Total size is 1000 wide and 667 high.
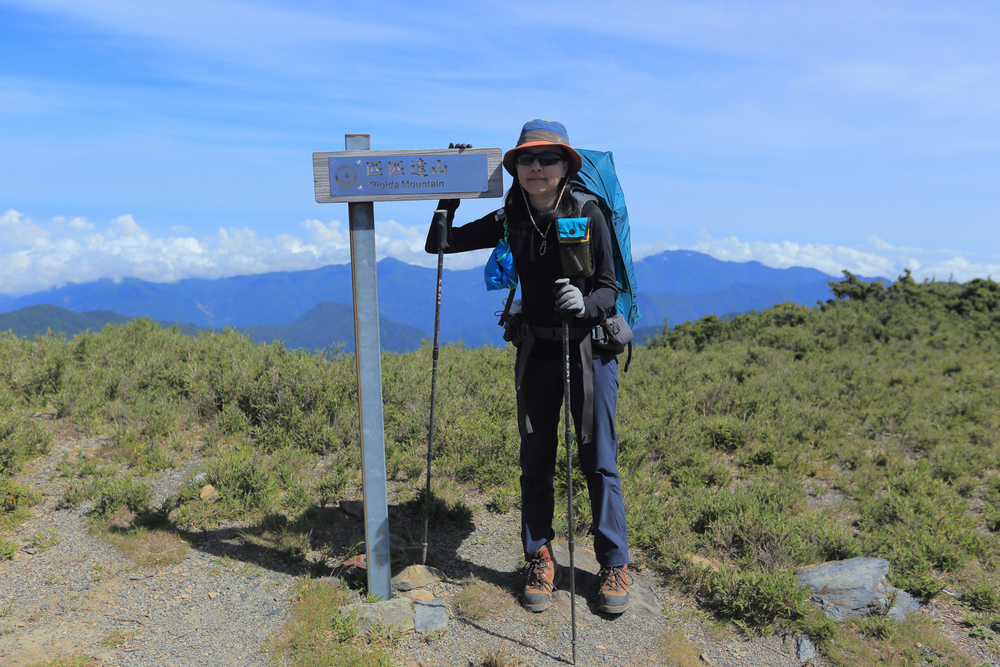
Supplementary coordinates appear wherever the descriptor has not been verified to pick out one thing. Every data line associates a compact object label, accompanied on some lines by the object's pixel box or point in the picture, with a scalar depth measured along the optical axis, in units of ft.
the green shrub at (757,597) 12.67
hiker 11.78
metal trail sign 11.76
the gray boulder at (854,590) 12.92
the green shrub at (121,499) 14.99
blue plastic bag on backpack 12.44
